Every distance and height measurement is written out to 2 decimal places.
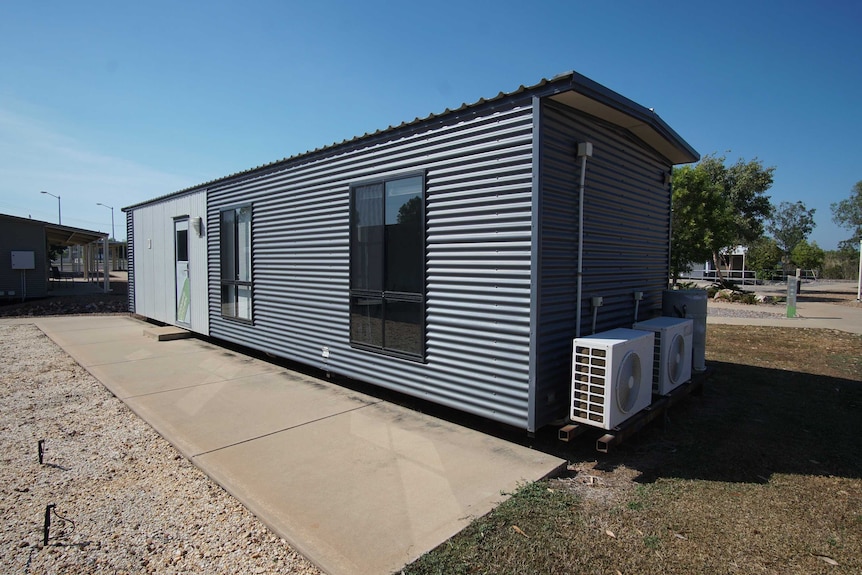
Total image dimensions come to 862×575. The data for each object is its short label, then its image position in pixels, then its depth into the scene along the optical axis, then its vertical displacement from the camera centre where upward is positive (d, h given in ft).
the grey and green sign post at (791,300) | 43.26 -2.79
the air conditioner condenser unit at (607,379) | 11.61 -2.87
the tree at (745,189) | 85.92 +14.94
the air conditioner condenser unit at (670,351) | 14.35 -2.66
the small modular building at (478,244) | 12.63 +0.77
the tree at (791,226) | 179.42 +17.31
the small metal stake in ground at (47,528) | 8.47 -4.86
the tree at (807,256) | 140.05 +4.37
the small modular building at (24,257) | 56.70 +0.47
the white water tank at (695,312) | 17.80 -1.65
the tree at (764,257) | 108.68 +2.99
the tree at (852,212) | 137.90 +18.16
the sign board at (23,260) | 56.44 +0.06
